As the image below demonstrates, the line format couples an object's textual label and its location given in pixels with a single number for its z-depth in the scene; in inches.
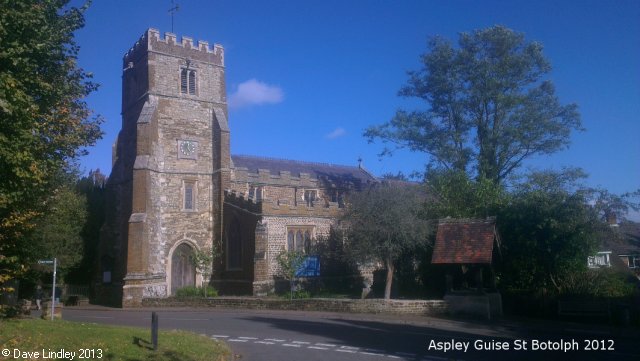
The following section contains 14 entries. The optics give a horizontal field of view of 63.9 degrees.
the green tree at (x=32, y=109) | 444.1
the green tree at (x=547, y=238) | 877.2
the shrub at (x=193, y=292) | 1233.4
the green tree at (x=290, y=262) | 1171.3
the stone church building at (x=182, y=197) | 1256.8
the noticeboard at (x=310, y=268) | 1278.5
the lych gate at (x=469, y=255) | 838.5
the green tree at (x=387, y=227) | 1013.2
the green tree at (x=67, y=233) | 1167.0
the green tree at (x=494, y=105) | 1314.0
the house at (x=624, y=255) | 1546.5
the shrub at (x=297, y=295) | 1100.0
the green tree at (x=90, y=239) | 1498.5
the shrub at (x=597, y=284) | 850.8
